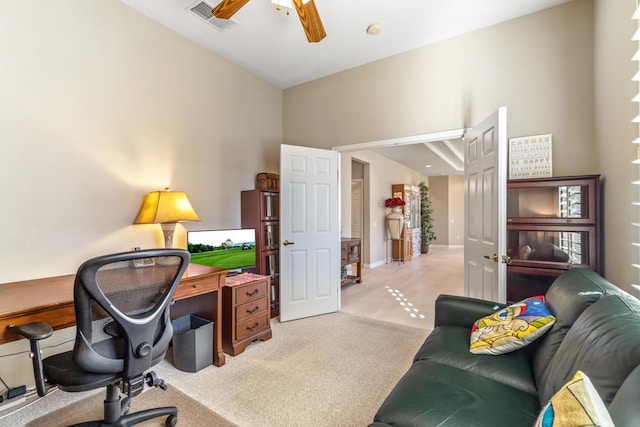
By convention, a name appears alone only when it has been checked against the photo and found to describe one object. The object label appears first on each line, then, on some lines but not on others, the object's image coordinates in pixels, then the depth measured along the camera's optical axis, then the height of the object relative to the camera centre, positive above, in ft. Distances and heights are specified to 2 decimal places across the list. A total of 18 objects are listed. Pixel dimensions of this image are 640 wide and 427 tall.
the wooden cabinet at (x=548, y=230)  7.39 -0.53
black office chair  4.47 -1.87
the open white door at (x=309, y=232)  11.58 -0.83
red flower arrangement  25.09 +0.69
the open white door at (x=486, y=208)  7.82 +0.06
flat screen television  9.96 -1.27
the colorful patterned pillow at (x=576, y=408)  2.23 -1.58
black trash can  7.73 -3.59
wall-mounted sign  8.71 +1.60
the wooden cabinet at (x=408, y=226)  25.70 -1.46
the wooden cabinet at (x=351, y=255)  16.16 -2.48
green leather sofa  3.06 -2.52
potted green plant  31.94 -1.22
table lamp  8.43 +0.05
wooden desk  4.79 -1.67
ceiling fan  6.57 +4.54
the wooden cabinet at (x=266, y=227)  11.62 -0.62
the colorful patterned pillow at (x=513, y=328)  5.04 -2.11
